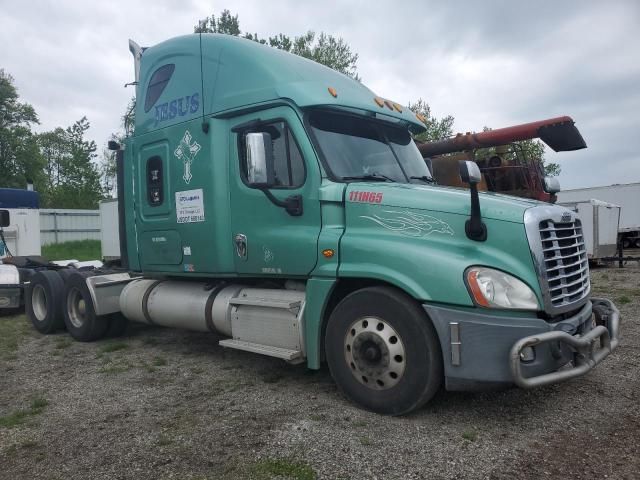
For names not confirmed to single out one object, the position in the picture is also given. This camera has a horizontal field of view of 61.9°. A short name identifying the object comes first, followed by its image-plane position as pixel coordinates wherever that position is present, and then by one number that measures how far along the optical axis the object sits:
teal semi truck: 3.89
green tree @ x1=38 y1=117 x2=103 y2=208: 46.09
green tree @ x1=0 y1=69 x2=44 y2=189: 45.44
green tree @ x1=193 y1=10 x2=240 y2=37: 39.41
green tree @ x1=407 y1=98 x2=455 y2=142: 39.34
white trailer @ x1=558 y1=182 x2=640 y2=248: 24.73
